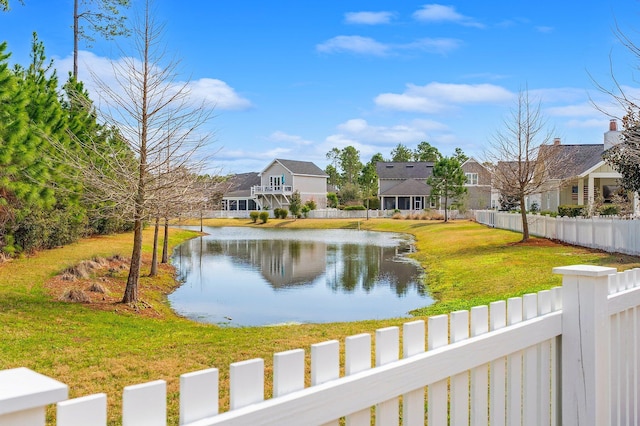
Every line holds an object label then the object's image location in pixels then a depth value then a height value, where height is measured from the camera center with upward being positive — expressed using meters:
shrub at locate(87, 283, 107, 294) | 12.99 -1.93
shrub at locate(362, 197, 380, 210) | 64.75 +0.29
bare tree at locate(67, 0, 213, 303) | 11.91 +1.94
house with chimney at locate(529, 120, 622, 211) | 30.13 +1.69
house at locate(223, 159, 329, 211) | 64.50 +2.37
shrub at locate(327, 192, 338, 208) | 68.81 +0.99
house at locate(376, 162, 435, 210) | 61.19 +2.45
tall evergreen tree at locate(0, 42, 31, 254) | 11.81 +1.74
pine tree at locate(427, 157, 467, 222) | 47.81 +2.36
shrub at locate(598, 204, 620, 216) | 26.72 -0.27
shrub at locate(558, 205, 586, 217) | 29.02 -0.29
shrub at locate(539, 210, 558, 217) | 31.14 -0.49
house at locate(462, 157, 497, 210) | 55.26 +1.83
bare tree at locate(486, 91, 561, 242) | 23.16 +2.29
